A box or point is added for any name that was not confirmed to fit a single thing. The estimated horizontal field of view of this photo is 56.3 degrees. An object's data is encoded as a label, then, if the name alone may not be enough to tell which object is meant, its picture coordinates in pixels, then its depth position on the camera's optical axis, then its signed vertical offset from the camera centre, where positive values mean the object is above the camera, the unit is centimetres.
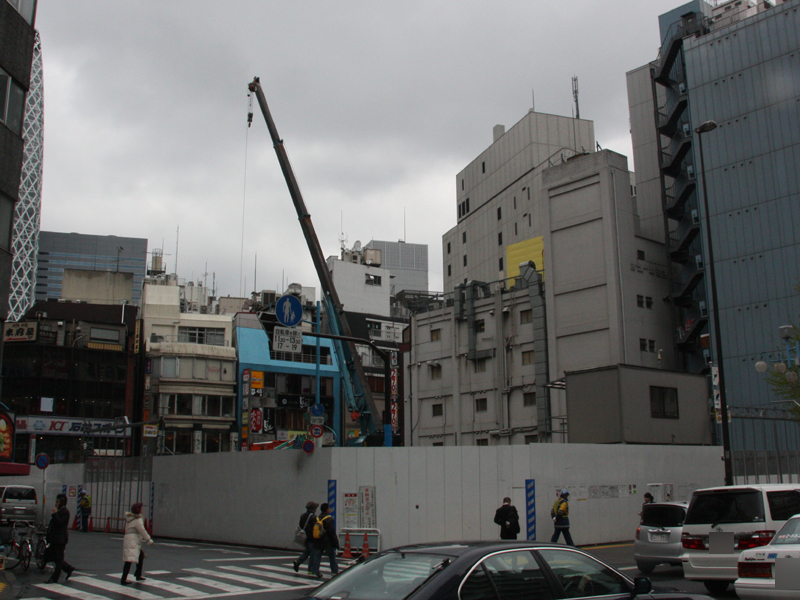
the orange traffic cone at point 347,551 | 2127 -274
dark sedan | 614 -105
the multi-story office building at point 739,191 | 4219 +1532
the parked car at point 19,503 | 3209 -216
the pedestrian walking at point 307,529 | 1669 -168
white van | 1238 -120
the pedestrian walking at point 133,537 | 1555 -171
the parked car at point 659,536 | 1608 -182
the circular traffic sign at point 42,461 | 3069 -28
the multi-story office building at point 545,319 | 4559 +858
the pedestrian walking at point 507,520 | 1870 -168
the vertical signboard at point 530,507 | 2212 -160
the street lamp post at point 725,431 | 2252 +60
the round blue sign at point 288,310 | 2016 +381
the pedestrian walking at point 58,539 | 1622 -182
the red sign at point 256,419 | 6341 +285
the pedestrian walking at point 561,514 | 2036 -166
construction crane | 3350 +530
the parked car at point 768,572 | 931 -153
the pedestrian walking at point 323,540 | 1650 -189
